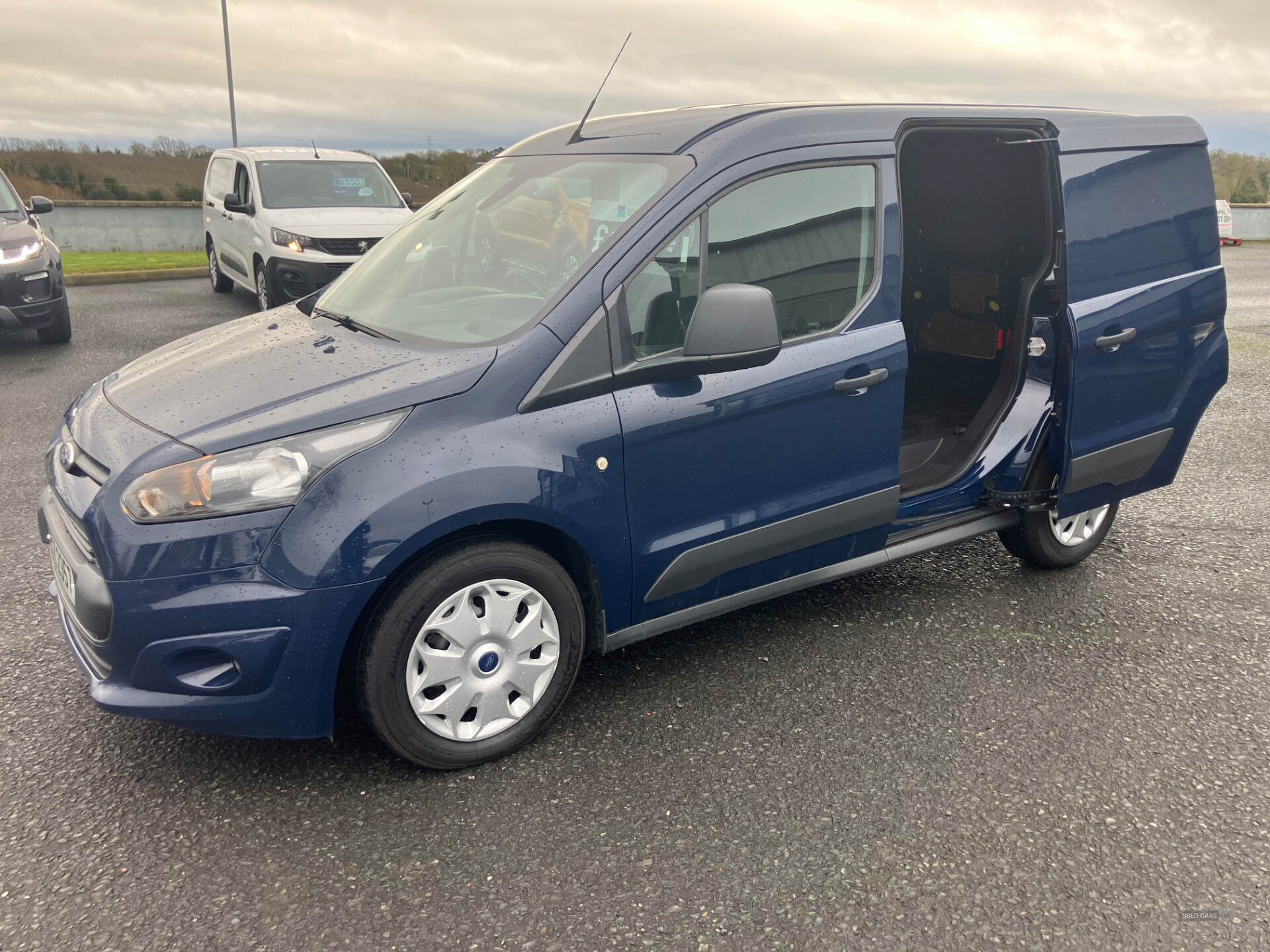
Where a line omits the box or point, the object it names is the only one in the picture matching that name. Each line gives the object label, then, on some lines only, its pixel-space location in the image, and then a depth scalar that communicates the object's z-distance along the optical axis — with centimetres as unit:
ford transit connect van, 255
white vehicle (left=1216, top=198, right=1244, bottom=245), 2448
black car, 846
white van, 1001
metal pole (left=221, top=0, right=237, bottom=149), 2195
